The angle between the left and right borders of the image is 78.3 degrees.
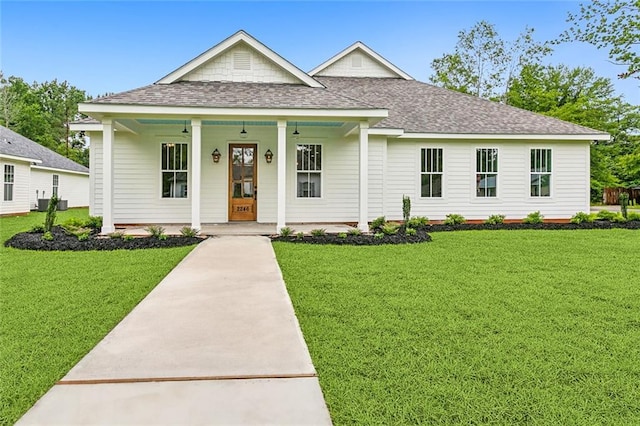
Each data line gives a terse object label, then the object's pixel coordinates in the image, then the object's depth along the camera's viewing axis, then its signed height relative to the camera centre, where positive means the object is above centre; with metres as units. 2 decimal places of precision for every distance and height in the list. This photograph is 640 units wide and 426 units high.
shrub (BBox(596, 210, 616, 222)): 12.75 -0.15
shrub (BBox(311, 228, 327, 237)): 9.30 -0.55
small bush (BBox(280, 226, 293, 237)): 9.28 -0.52
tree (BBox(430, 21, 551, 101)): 28.91 +10.97
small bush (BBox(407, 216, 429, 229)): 11.50 -0.34
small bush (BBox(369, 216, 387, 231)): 10.70 -0.35
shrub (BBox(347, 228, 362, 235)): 9.48 -0.53
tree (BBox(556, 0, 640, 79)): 20.12 +9.77
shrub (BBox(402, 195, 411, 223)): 10.29 +0.06
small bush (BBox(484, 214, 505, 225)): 12.09 -0.28
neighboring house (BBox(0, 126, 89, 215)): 17.14 +1.79
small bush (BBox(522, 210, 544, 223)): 12.13 -0.22
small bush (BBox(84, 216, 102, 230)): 10.42 -0.38
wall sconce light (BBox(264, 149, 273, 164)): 11.98 +1.67
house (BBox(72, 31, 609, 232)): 9.64 +1.82
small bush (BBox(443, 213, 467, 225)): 11.88 -0.28
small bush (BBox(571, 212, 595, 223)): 12.39 -0.21
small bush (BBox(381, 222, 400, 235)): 9.66 -0.47
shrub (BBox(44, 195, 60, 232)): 9.17 -0.15
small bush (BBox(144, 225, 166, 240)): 8.80 -0.52
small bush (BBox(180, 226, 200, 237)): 9.12 -0.53
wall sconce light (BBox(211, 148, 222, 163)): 11.81 +1.63
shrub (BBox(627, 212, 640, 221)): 13.03 -0.18
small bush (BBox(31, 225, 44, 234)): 9.76 -0.53
